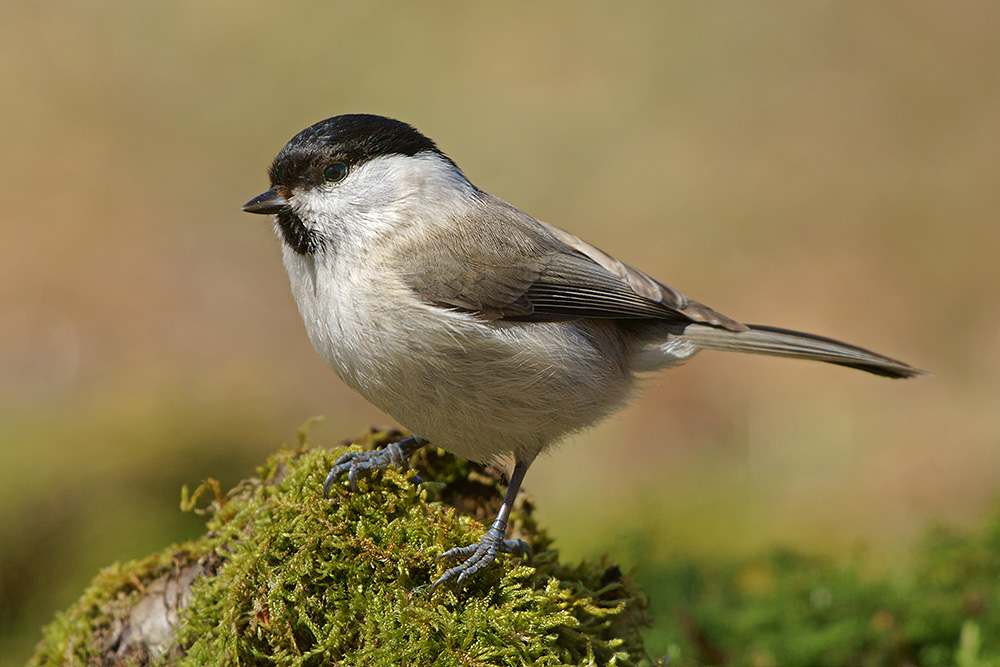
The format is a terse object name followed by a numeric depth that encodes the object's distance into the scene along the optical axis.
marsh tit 2.25
